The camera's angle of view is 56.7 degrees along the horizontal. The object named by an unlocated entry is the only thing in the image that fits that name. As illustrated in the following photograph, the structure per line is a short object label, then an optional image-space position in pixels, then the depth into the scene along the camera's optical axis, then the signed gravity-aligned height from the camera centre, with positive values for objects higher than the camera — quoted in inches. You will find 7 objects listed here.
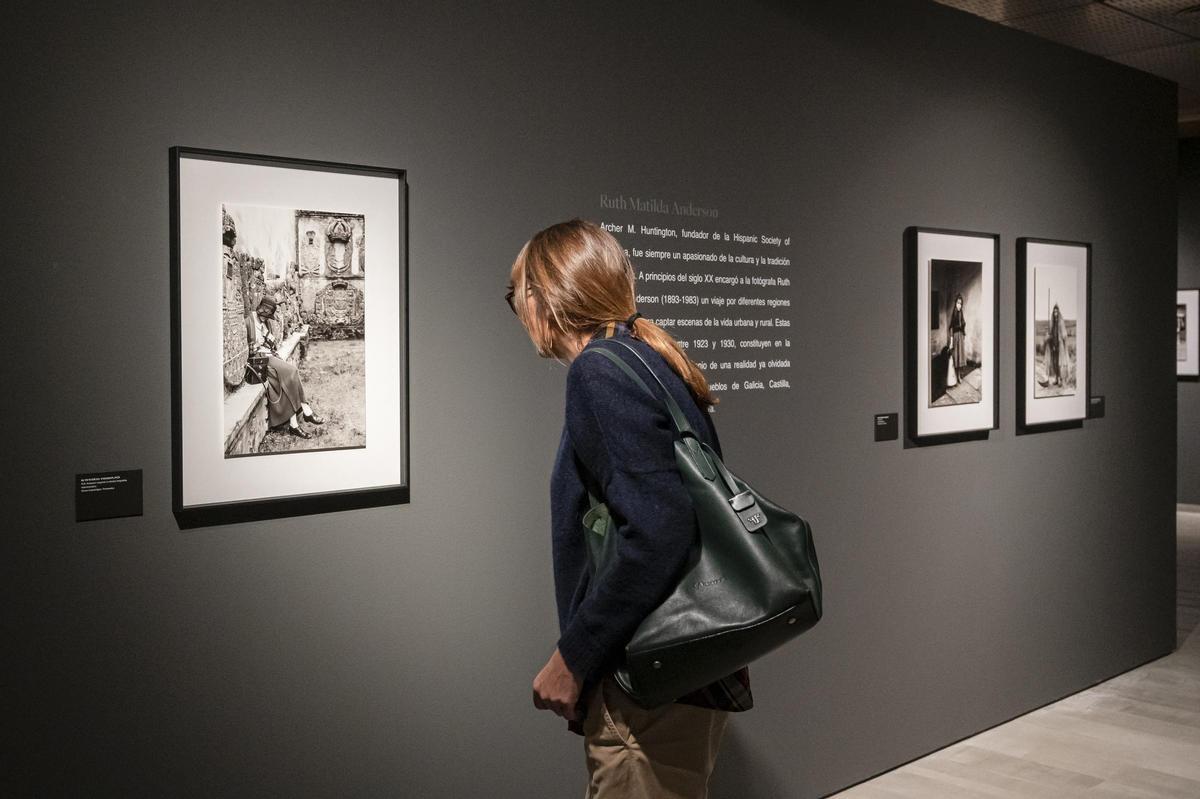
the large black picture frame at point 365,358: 95.8 +1.9
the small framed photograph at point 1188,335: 415.8 +17.8
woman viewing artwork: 72.6 -8.3
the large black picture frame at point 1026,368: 189.9 +2.5
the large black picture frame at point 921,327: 168.7 +8.5
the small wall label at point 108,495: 92.3 -9.3
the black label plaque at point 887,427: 164.6 -6.6
